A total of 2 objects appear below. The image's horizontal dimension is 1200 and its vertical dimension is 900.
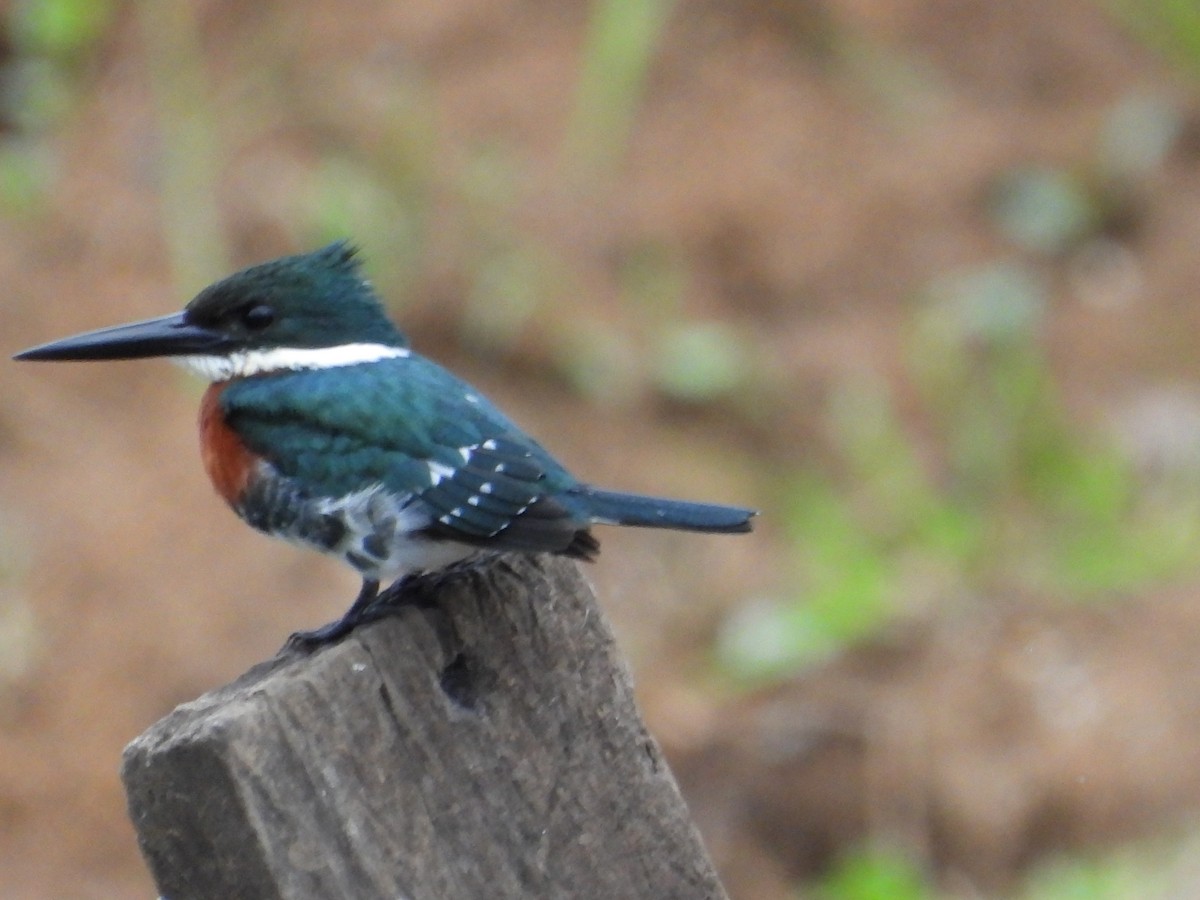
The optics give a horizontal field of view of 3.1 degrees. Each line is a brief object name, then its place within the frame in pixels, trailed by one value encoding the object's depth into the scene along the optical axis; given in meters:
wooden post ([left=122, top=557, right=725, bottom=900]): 5.24
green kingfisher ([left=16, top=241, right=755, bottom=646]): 5.37
